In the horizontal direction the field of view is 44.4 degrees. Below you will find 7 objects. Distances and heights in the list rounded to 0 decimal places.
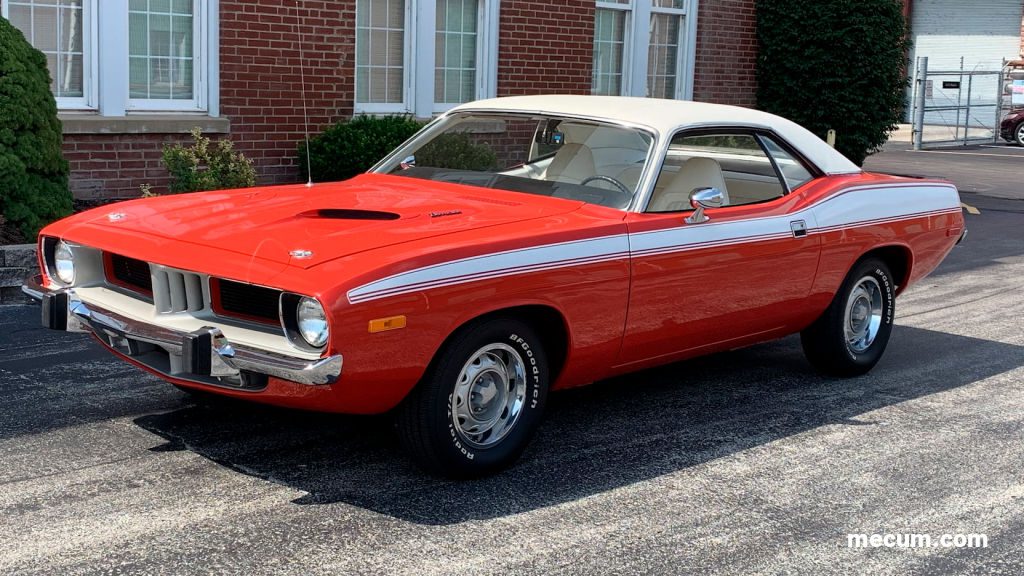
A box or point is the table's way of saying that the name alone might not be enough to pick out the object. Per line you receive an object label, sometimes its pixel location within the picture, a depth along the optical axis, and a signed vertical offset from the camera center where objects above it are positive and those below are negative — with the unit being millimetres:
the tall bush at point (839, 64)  17266 +747
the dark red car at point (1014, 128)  31484 -108
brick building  10555 +384
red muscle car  4660 -670
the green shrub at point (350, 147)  11648 -418
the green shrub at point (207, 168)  10242 -574
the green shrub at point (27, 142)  8898 -361
